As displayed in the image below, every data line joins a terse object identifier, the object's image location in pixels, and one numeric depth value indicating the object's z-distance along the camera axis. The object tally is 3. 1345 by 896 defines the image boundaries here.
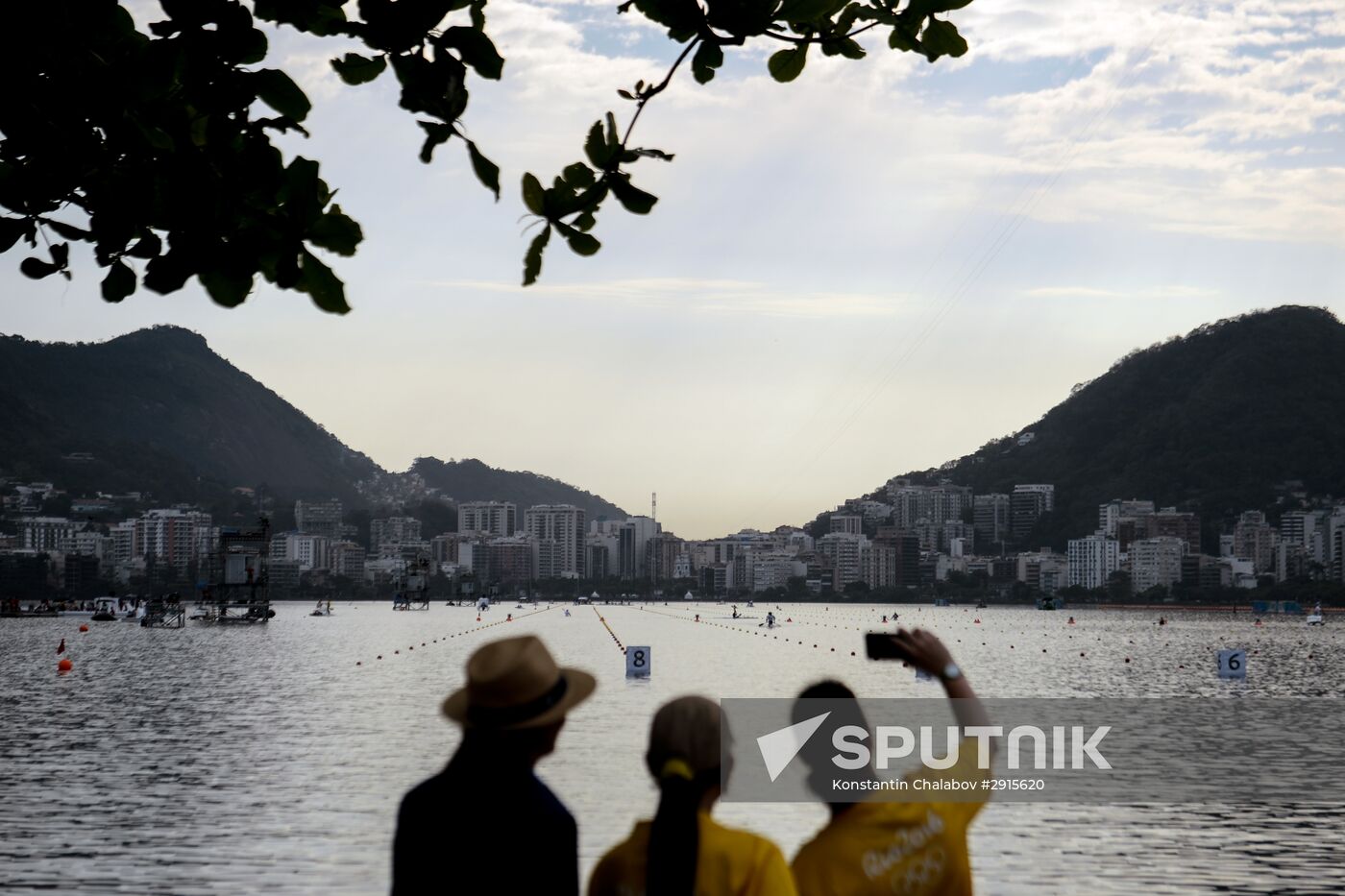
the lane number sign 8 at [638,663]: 52.12
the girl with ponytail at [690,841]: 4.44
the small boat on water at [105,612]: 146.25
